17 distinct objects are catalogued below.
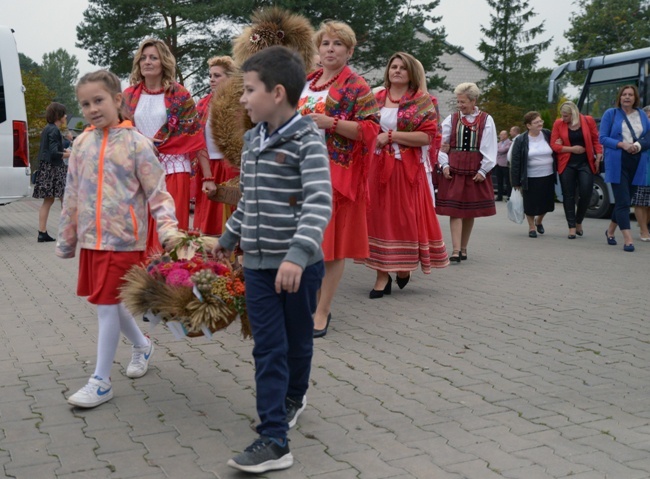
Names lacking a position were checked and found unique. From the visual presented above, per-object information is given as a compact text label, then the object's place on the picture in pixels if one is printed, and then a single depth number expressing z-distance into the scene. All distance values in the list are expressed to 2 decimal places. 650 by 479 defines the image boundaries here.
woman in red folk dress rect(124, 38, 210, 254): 6.56
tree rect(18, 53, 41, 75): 118.88
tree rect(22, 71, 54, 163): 31.48
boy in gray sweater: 3.68
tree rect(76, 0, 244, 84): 33.28
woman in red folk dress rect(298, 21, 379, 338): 6.18
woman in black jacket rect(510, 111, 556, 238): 13.63
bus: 17.34
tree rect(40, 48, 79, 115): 137.62
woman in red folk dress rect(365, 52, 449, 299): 7.68
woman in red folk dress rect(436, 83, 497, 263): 10.30
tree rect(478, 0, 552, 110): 58.03
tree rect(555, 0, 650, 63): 57.59
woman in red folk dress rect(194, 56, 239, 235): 7.84
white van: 13.14
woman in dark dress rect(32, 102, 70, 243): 13.14
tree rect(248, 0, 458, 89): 33.56
